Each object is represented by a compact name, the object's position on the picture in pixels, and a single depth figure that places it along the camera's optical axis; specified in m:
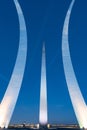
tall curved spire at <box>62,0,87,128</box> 45.17
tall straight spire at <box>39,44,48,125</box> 50.06
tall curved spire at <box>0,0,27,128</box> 45.41
